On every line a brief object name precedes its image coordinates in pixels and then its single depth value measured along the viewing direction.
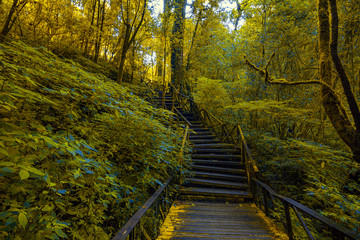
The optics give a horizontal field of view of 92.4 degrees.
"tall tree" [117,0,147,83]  5.77
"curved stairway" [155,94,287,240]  3.17
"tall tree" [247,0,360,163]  3.85
